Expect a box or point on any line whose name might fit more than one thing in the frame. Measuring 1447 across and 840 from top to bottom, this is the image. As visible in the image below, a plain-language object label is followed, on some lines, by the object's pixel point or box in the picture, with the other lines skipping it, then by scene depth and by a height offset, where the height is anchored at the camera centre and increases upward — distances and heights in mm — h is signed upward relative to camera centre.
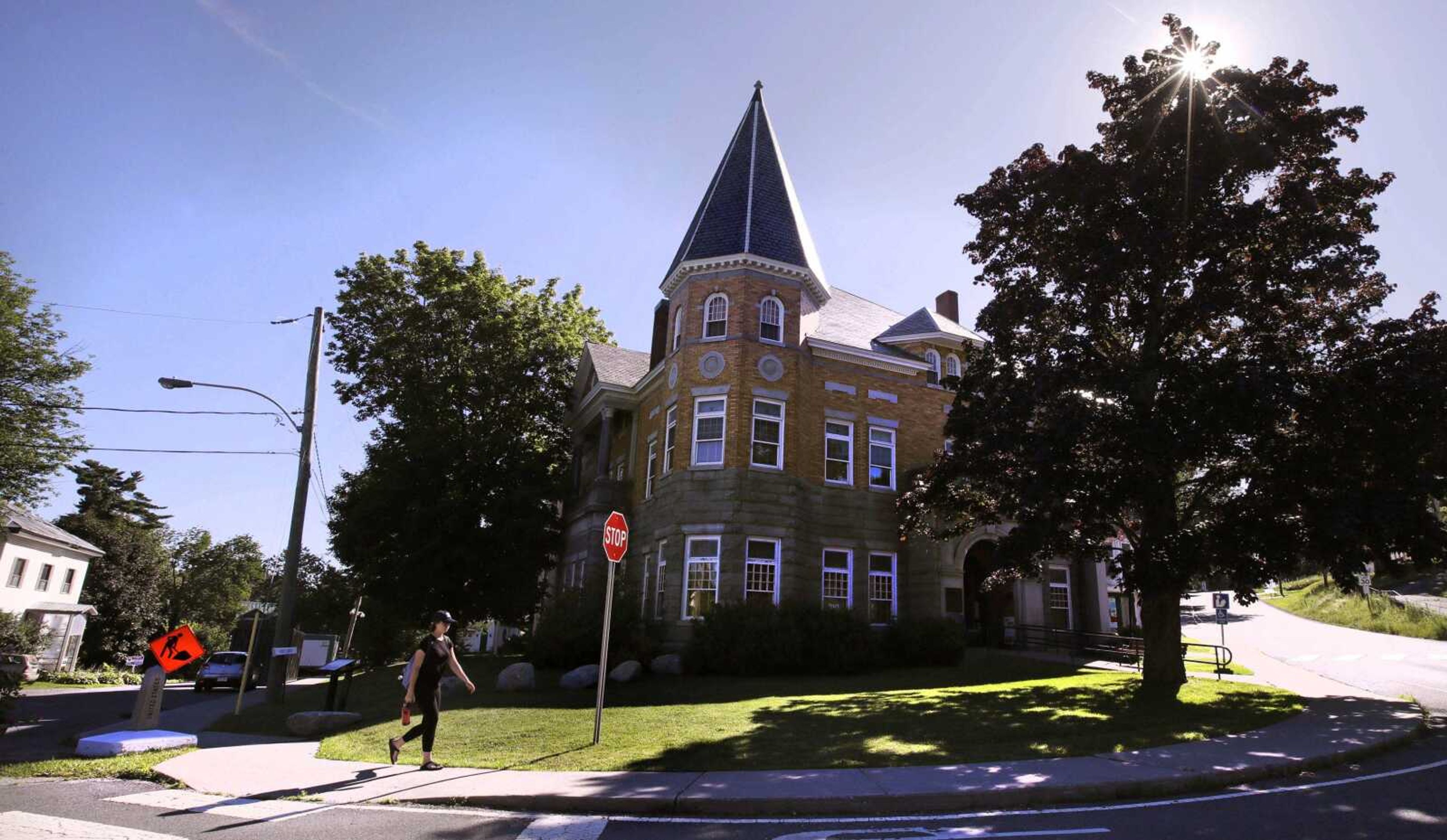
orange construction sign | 11867 -999
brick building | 22469 +5133
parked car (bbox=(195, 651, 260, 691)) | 29781 -3237
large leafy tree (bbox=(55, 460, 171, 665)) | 46594 -302
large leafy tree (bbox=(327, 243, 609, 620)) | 29703 +6869
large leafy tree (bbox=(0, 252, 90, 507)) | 31312 +7153
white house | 37000 -122
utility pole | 18094 +842
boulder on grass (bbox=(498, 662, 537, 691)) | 17078 -1695
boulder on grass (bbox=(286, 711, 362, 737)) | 12812 -2155
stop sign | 10711 +903
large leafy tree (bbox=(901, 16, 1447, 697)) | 13570 +5219
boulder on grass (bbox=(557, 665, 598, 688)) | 16938 -1616
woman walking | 9320 -986
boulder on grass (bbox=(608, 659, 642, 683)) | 18375 -1566
